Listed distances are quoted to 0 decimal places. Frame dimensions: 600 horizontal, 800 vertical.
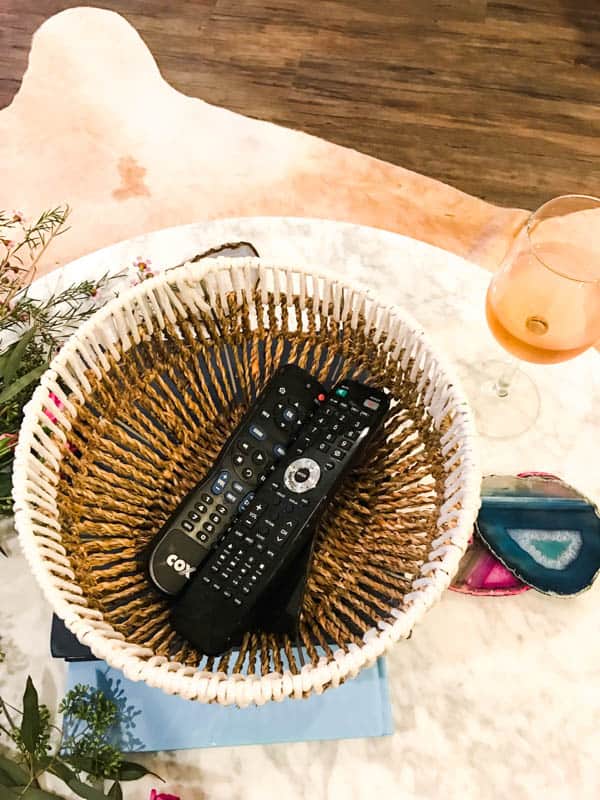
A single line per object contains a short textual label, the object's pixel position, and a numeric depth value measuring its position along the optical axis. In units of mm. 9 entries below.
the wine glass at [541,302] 585
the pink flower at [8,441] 559
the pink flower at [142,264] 717
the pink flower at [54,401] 557
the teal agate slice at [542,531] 568
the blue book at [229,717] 516
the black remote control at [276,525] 497
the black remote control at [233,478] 536
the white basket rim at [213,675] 418
